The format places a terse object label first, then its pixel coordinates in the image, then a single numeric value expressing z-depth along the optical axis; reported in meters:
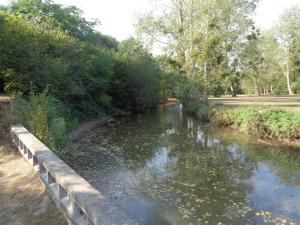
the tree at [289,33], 44.38
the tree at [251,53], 32.00
